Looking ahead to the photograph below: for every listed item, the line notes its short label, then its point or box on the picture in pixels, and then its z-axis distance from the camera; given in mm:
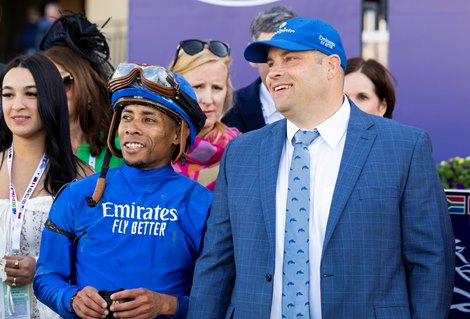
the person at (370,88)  9630
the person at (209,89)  8526
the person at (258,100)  10149
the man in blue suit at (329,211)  6243
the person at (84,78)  9454
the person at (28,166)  7906
